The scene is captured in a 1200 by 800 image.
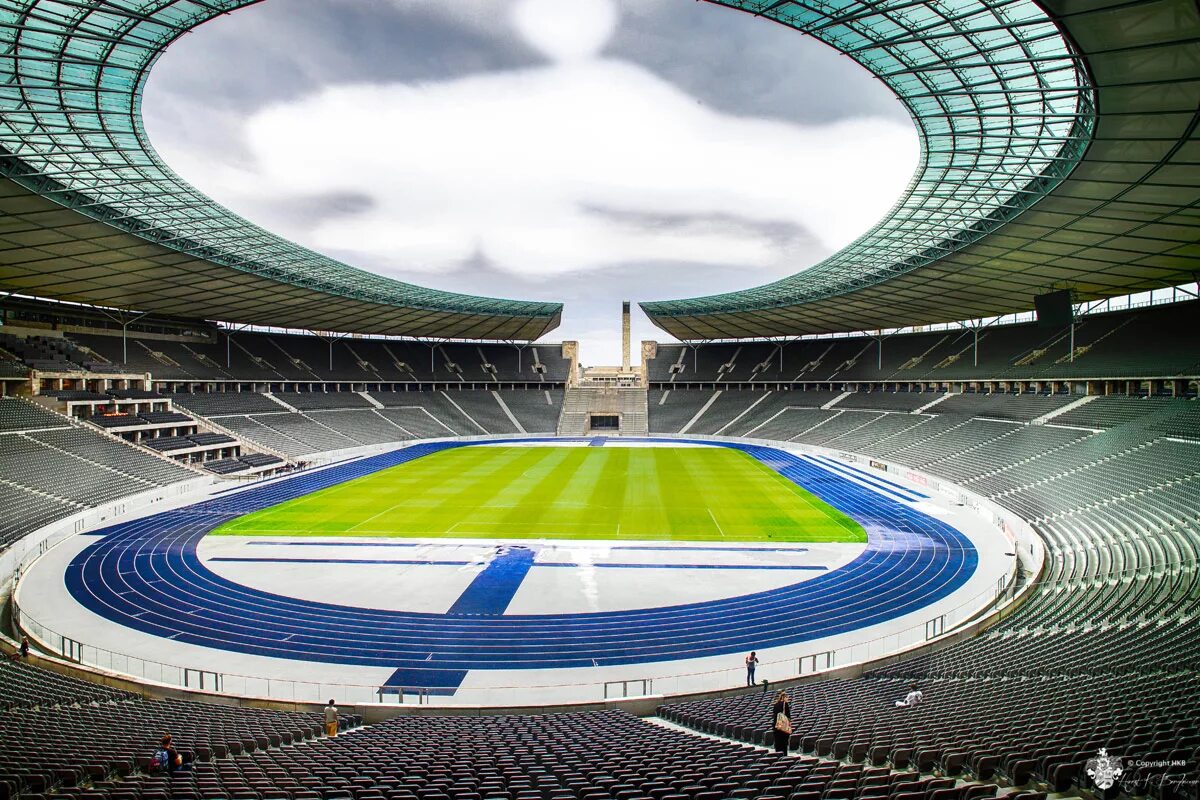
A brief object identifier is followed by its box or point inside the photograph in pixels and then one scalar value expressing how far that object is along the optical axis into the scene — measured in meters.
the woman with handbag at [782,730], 8.58
